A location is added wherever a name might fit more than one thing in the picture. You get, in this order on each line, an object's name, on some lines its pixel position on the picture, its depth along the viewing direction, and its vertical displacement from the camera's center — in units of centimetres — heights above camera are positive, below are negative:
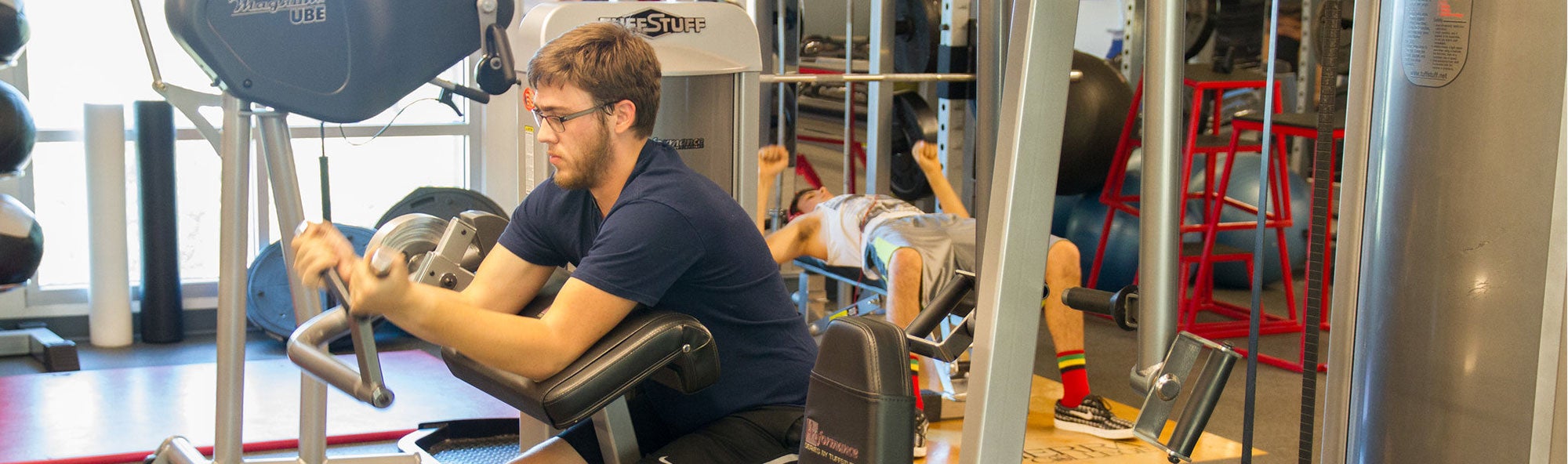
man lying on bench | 363 -55
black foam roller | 460 -65
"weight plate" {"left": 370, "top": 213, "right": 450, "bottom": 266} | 211 -30
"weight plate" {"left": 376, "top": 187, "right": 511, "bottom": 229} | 476 -55
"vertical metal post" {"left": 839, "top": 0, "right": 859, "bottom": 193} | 450 -14
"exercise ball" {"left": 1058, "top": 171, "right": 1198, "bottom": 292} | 512 -69
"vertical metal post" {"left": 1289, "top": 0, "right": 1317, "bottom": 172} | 558 -2
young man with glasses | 186 -33
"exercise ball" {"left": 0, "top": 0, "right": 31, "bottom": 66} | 347 +4
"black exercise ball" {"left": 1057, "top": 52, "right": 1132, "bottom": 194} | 508 -22
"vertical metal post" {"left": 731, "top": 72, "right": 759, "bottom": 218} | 309 -20
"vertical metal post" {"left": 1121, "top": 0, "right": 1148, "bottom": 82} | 557 +8
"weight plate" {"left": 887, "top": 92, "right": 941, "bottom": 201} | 478 -28
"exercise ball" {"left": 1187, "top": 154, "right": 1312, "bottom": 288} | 532 -59
